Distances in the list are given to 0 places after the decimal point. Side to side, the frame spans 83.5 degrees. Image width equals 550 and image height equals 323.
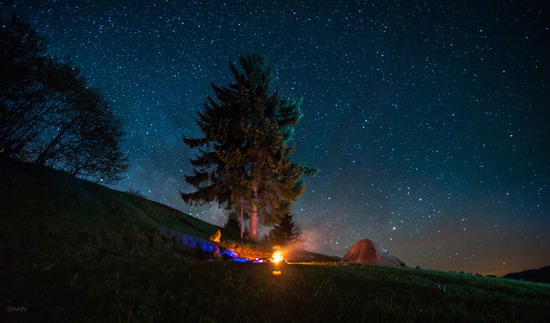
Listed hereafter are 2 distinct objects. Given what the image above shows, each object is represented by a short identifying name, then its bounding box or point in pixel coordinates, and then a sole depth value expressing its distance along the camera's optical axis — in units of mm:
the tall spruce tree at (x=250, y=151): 30141
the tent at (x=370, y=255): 22719
